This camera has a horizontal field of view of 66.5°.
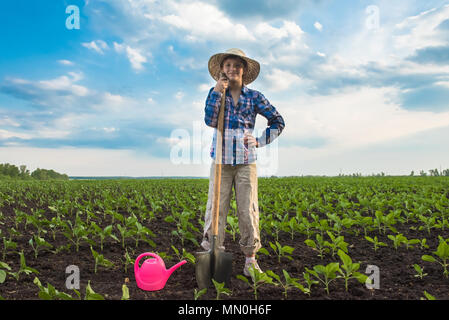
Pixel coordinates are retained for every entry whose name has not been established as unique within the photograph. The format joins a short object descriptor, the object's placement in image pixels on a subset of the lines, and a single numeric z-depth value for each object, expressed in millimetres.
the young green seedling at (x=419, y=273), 3515
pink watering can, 3227
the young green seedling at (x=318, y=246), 4091
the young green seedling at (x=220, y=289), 2972
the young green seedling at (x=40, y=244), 4340
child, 3559
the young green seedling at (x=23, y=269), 3406
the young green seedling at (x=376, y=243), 4443
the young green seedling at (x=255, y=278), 3006
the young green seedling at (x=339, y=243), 4016
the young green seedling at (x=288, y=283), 2991
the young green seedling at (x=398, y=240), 4425
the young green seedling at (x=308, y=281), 3064
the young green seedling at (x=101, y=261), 3718
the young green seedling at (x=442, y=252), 3551
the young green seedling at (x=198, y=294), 2893
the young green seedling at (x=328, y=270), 3125
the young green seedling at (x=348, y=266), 3129
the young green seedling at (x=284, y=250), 3851
